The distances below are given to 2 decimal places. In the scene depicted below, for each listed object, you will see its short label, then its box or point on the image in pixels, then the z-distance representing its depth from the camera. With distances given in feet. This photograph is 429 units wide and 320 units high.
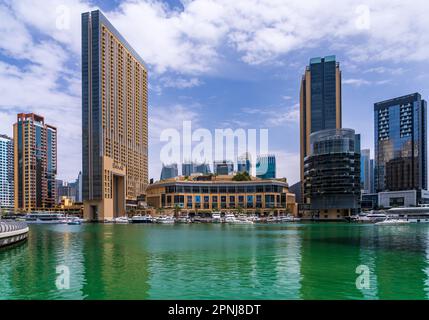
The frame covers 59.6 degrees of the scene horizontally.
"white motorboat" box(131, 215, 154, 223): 493.68
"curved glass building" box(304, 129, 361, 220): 531.50
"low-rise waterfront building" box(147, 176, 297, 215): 567.71
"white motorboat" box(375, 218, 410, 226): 422.65
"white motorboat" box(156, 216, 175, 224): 482.53
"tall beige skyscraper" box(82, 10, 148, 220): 522.06
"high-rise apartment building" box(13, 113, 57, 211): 638.12
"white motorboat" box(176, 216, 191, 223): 505.25
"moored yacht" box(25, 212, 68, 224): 504.43
